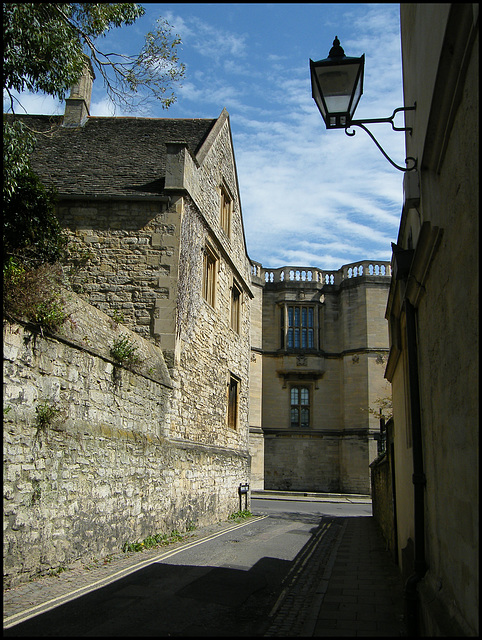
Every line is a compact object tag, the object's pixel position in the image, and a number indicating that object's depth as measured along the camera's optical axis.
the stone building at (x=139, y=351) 8.12
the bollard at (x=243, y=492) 18.75
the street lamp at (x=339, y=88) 5.74
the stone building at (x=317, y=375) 32.66
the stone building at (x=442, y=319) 3.54
